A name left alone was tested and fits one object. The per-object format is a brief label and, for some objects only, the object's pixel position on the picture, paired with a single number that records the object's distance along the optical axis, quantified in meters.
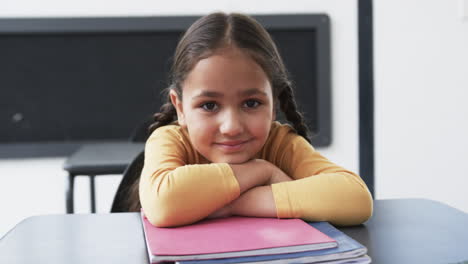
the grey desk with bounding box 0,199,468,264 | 0.92
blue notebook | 0.87
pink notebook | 0.87
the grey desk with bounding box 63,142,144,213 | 1.85
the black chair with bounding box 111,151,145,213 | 1.30
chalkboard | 2.70
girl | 1.04
